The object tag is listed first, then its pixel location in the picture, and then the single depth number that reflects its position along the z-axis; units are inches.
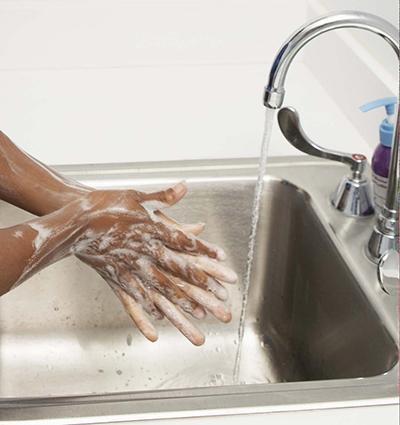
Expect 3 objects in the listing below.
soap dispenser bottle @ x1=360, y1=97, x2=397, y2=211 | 58.1
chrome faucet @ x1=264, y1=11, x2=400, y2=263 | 53.2
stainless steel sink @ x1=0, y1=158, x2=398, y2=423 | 62.1
